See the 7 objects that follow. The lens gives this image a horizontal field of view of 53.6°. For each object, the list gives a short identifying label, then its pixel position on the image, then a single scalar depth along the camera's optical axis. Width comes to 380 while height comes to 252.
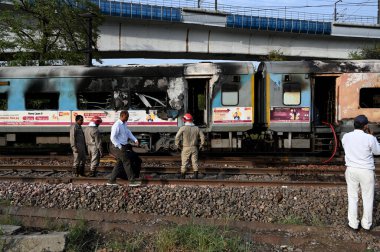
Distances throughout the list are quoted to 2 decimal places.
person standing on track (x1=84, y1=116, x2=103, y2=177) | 9.35
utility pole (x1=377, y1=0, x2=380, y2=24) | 31.72
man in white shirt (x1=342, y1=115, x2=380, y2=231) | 5.27
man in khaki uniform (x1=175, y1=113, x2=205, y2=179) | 8.82
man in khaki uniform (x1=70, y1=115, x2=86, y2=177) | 9.13
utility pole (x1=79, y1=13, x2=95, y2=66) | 15.01
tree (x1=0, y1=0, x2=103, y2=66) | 17.14
